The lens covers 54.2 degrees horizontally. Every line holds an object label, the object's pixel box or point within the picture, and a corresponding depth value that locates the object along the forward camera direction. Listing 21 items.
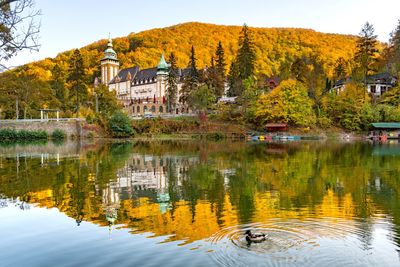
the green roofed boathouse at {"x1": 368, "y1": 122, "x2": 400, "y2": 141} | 59.38
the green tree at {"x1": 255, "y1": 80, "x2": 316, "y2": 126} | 64.50
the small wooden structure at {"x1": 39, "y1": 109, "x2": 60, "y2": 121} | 74.36
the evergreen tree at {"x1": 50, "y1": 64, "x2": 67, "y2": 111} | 92.54
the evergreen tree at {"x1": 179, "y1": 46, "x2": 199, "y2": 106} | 78.00
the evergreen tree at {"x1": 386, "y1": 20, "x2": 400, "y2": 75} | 77.81
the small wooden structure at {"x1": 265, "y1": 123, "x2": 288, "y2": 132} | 64.38
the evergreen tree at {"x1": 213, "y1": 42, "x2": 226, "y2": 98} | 79.06
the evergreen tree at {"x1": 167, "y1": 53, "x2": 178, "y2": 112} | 80.72
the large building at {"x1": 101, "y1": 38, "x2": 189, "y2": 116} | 98.88
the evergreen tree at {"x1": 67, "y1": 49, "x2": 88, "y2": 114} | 73.12
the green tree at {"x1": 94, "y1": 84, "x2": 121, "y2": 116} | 72.48
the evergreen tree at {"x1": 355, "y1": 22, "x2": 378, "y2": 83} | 71.32
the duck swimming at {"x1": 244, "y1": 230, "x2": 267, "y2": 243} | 9.27
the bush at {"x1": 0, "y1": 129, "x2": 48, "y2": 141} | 63.41
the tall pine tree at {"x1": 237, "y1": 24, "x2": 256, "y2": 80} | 79.12
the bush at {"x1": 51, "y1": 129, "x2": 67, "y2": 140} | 64.19
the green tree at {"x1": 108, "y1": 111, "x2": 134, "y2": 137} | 64.25
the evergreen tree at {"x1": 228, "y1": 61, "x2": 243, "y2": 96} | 77.78
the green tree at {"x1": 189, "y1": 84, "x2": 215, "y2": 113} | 70.69
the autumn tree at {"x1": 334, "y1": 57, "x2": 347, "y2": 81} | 91.62
